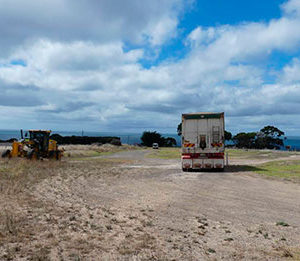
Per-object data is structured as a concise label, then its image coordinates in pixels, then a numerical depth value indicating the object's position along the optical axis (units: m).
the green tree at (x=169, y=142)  109.56
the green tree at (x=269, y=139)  91.58
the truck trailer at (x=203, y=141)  20.50
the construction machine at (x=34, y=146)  25.62
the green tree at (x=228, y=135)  102.63
